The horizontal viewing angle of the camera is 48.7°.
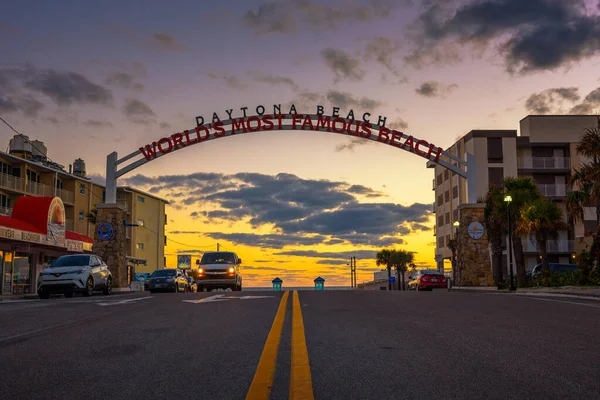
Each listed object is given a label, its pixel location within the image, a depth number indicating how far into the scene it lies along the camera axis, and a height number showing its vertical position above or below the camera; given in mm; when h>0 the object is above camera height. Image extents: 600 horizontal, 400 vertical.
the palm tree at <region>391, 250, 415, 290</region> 93875 +1596
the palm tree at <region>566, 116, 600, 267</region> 30016 +4210
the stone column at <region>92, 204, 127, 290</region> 35688 +1504
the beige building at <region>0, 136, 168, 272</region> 53406 +7336
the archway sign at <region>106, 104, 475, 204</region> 36375 +7682
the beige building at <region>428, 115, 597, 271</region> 65875 +11753
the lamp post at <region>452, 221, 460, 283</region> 51138 +662
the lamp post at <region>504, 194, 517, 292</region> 33138 -157
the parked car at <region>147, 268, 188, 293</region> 39469 -548
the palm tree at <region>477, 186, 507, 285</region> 44762 +3421
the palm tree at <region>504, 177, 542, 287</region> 43594 +4737
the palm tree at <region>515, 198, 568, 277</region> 42250 +3321
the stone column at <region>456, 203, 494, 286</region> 36656 +1010
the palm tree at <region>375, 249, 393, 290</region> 96219 +1793
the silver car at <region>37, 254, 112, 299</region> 25047 -194
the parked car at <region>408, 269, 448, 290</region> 42844 -564
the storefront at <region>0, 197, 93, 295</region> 34825 +1748
